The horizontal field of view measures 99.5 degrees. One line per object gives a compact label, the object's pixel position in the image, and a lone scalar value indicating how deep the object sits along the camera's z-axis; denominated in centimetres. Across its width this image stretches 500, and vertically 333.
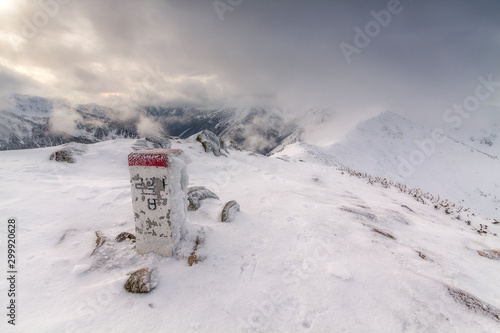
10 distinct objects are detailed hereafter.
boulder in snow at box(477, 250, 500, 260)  507
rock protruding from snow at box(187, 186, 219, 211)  611
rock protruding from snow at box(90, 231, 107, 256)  428
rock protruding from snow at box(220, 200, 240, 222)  550
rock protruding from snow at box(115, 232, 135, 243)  449
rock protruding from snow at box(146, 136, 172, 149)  1609
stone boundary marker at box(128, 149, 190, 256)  371
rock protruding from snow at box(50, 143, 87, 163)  1040
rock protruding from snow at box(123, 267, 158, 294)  334
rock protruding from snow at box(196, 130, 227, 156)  1842
